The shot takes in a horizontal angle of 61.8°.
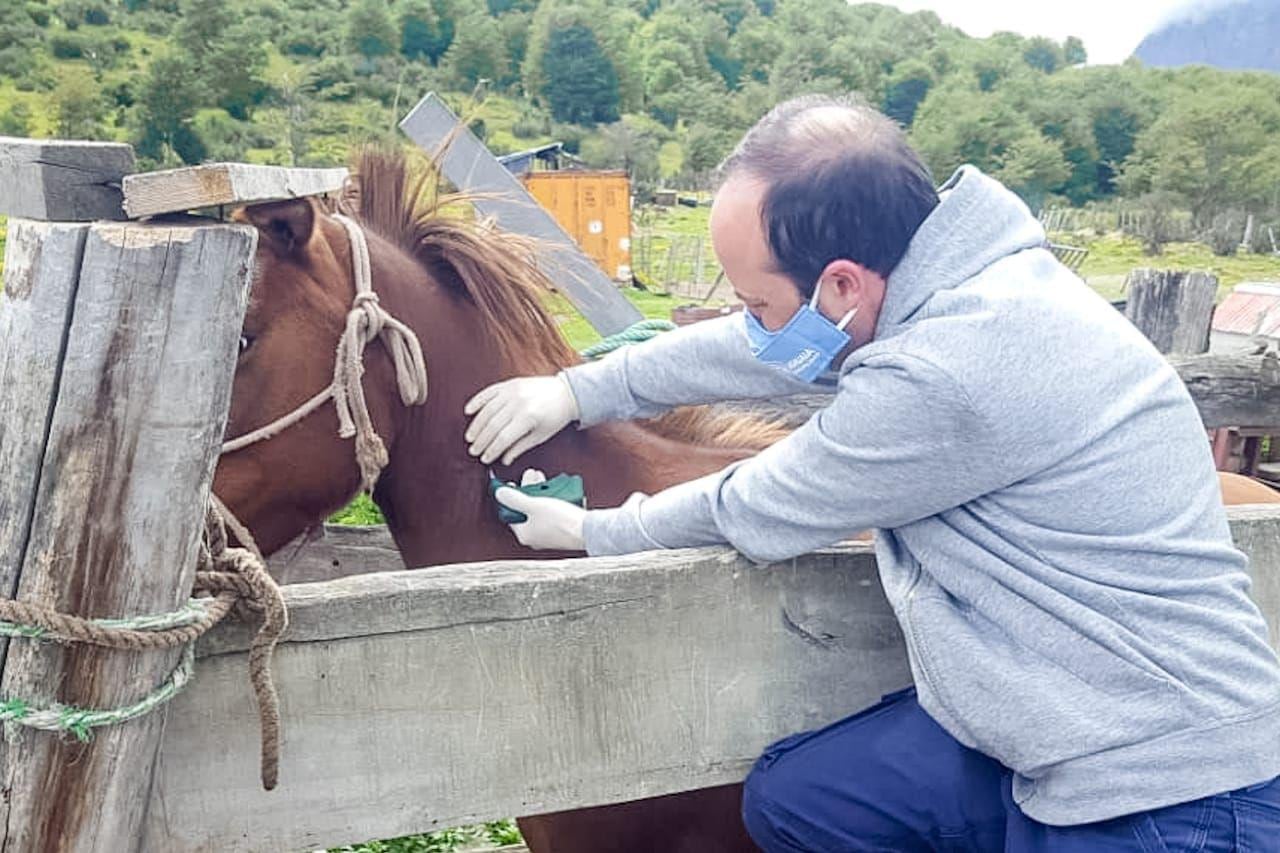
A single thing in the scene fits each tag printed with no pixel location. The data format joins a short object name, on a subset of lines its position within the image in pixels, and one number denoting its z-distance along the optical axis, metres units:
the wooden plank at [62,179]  0.99
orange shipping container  27.67
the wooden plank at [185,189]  0.99
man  1.32
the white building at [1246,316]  9.49
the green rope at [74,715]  1.05
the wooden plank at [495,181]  3.62
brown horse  1.79
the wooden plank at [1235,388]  4.14
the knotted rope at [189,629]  1.03
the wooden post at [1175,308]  4.84
